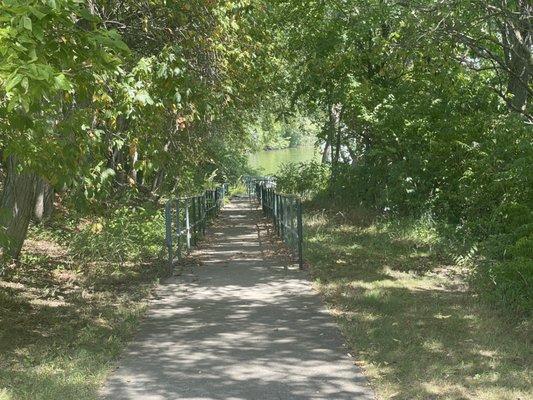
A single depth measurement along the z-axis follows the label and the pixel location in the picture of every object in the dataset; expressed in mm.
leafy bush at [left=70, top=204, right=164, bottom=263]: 12312
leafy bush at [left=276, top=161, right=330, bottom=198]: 27922
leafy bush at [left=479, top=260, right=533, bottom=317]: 7430
